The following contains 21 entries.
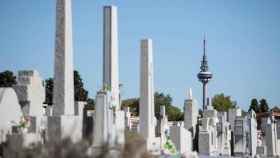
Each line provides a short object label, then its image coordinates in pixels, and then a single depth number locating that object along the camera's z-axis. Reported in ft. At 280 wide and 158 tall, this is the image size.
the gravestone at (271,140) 96.53
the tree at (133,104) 195.58
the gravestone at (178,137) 79.77
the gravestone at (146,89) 71.97
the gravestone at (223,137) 94.79
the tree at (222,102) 225.35
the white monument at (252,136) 93.04
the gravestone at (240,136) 95.76
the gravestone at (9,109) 55.01
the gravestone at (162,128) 82.11
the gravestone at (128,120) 82.11
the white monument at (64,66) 54.44
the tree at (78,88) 141.90
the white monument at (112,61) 61.00
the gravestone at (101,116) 51.70
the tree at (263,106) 247.29
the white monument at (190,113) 91.91
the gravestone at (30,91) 59.77
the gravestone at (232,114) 113.54
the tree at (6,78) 130.21
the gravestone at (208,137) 87.50
